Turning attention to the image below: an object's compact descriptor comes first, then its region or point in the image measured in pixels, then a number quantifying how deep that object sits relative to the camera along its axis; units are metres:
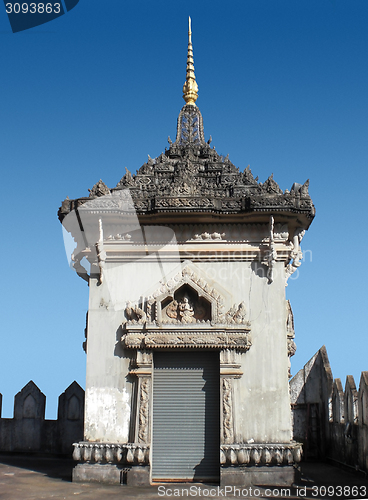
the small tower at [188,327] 13.49
